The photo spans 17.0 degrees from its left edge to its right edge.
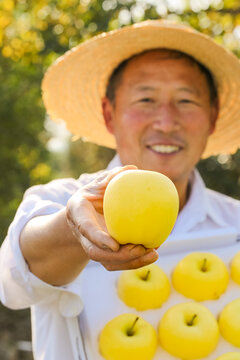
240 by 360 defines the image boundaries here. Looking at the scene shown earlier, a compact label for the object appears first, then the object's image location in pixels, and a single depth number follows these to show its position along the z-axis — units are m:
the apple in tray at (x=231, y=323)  1.10
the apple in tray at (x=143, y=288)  1.13
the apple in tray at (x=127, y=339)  1.07
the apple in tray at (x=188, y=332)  1.08
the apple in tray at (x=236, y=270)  1.18
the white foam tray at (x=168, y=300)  1.10
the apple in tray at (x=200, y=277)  1.16
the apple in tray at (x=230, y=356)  1.07
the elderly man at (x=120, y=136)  1.08
